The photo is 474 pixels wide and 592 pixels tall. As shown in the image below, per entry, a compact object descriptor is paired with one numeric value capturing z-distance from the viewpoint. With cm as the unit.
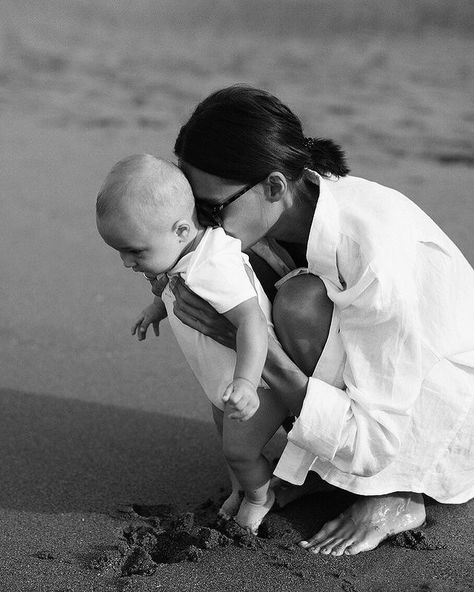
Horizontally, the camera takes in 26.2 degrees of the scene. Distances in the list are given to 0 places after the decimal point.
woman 253
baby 248
